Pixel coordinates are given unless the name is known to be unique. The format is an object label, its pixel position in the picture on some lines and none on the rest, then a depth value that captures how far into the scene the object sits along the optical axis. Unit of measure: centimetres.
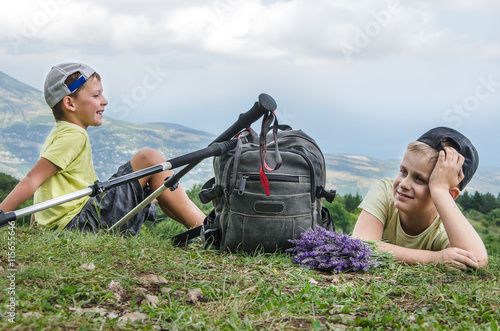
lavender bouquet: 372
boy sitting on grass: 435
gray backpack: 394
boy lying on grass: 381
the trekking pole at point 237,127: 357
